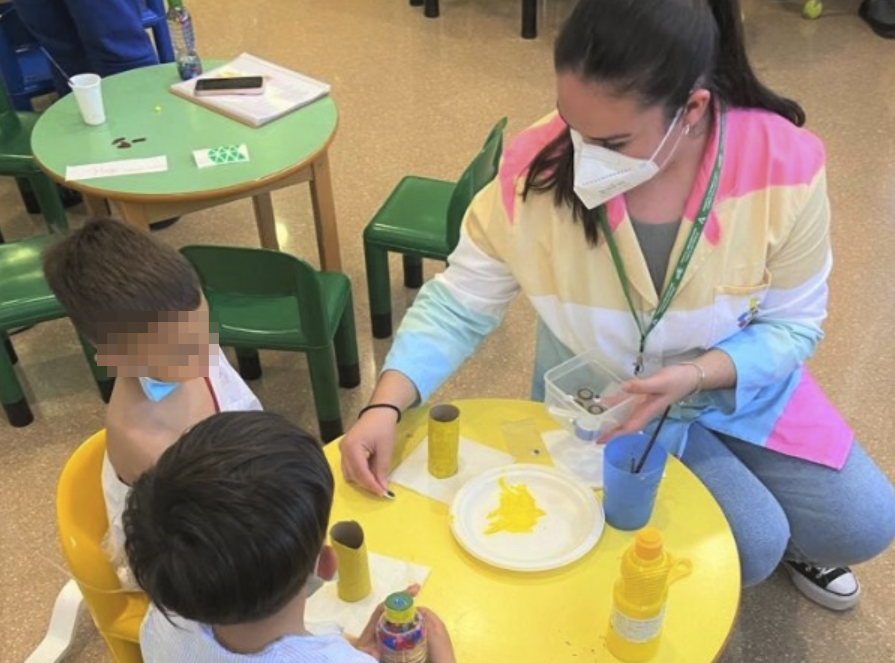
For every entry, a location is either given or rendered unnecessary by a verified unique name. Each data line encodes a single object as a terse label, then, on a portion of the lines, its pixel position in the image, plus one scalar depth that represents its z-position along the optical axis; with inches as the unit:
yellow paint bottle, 40.8
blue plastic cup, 47.6
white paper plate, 48.2
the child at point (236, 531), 32.7
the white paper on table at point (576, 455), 53.2
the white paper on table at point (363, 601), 46.0
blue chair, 123.0
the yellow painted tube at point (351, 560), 45.1
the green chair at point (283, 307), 77.2
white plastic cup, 91.7
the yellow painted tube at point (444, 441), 51.6
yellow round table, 44.3
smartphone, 98.2
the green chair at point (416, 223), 89.0
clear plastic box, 54.9
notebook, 94.6
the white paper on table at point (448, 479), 52.8
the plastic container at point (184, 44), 101.2
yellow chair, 50.1
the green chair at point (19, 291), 87.2
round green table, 84.6
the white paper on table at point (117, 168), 85.7
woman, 51.9
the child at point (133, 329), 48.4
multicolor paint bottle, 40.7
